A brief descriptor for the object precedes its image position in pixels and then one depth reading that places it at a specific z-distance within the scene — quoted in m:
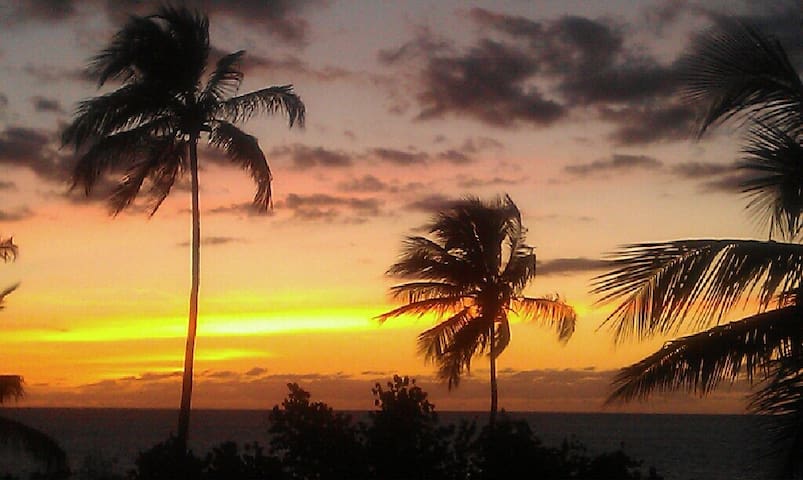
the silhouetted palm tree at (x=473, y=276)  28.69
